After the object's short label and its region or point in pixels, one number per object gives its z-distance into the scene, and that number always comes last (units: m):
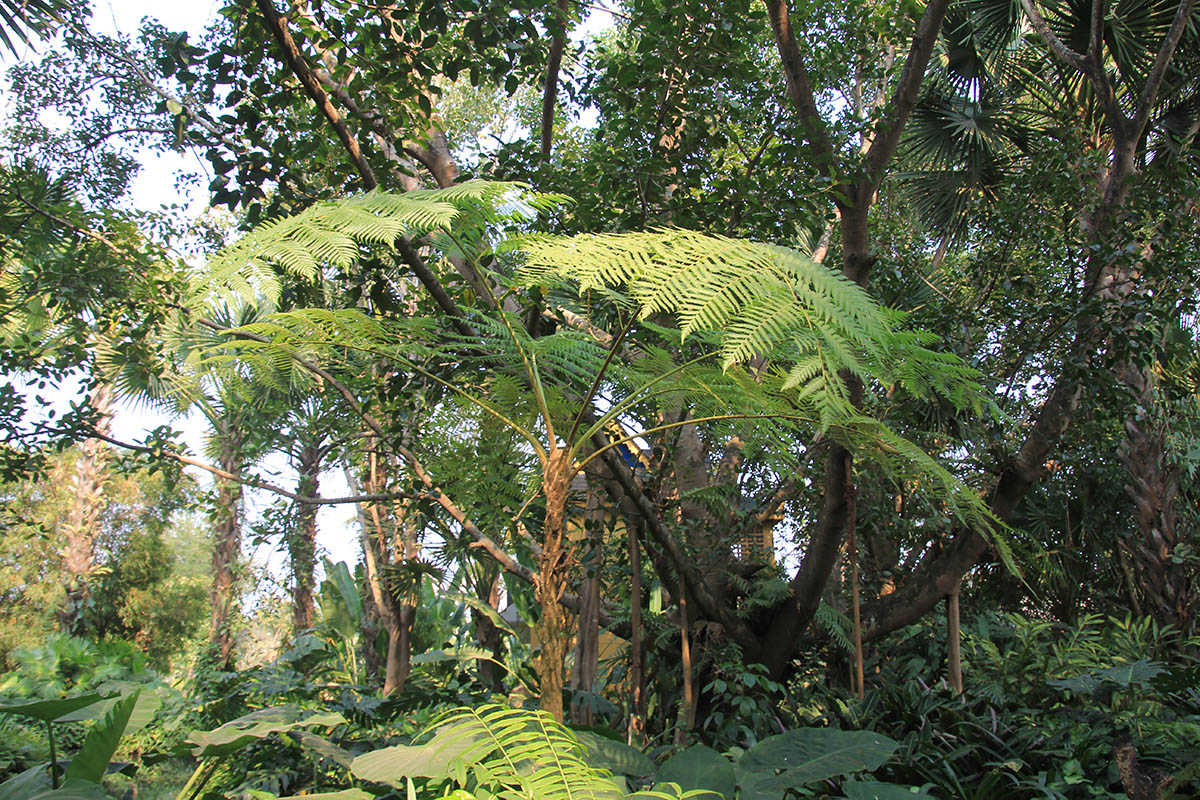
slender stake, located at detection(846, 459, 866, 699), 3.05
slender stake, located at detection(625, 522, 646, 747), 3.59
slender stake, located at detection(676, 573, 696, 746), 3.40
